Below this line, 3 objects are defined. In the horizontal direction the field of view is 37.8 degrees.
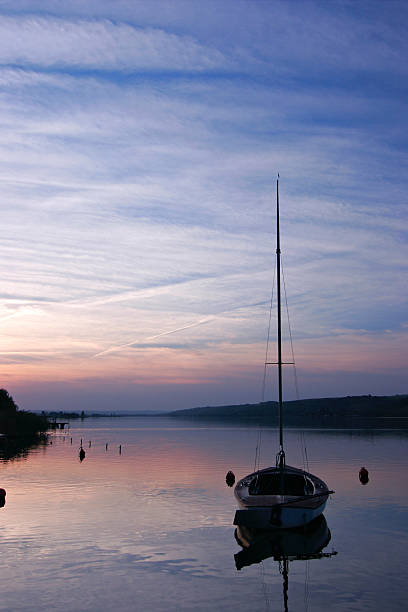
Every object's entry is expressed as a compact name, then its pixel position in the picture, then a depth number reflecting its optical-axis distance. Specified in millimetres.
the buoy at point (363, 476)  58275
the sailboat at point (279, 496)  32156
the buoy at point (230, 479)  56672
